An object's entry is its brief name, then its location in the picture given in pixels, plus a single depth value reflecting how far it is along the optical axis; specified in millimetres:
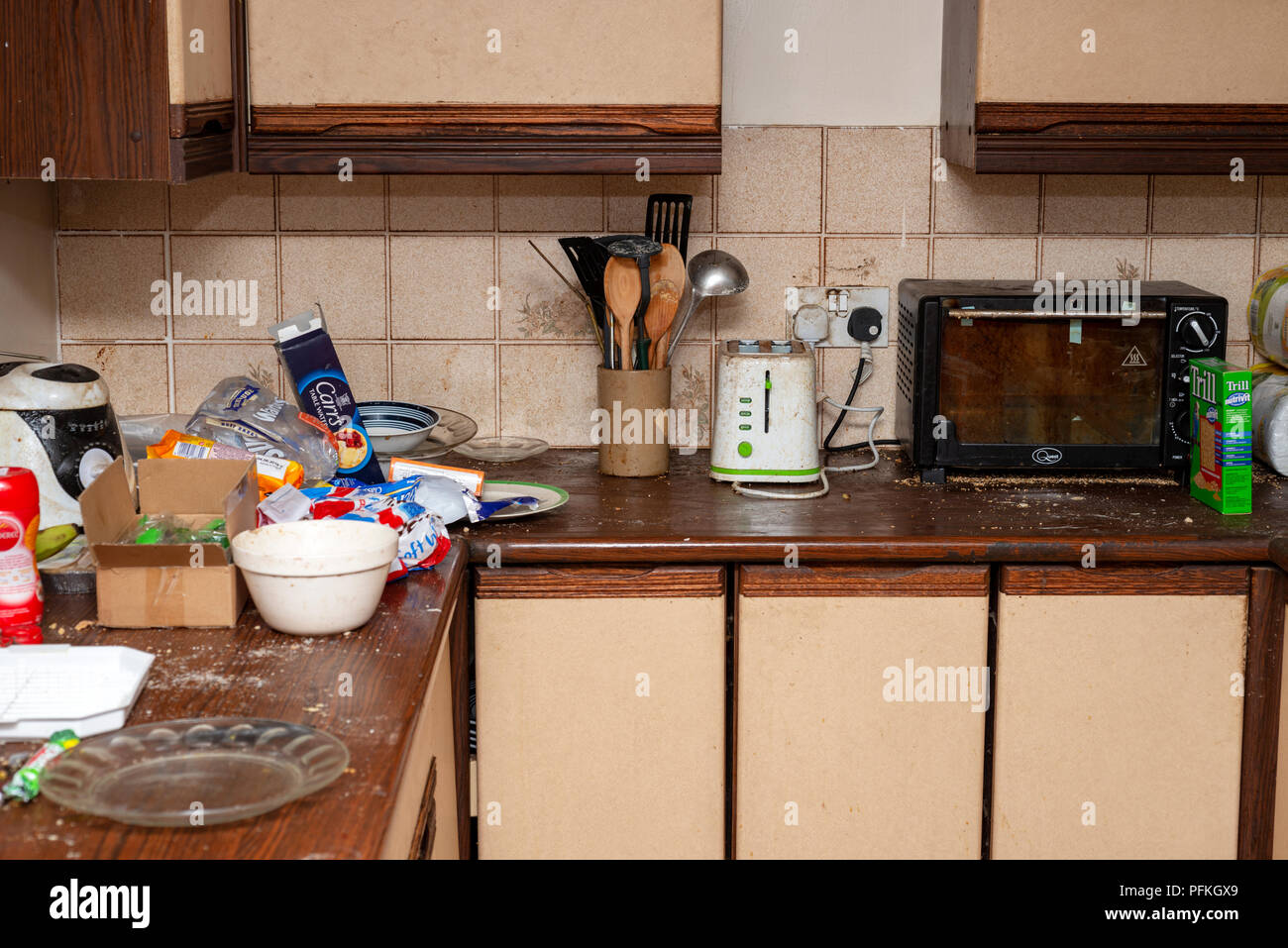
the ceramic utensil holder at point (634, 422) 2176
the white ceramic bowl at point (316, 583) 1342
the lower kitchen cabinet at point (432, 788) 1277
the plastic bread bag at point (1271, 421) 2191
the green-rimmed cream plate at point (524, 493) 1940
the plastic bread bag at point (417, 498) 1671
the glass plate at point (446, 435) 2283
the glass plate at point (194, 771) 952
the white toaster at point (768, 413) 2137
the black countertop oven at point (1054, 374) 2096
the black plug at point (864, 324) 2418
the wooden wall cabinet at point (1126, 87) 2035
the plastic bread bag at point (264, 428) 1864
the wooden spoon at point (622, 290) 2094
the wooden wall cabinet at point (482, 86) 2008
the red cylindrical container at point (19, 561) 1345
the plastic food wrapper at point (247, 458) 1725
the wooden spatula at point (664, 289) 2145
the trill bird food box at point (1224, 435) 1948
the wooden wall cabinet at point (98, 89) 1749
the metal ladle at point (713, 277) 2238
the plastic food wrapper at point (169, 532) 1483
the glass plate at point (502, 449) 2314
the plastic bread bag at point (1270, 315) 2279
